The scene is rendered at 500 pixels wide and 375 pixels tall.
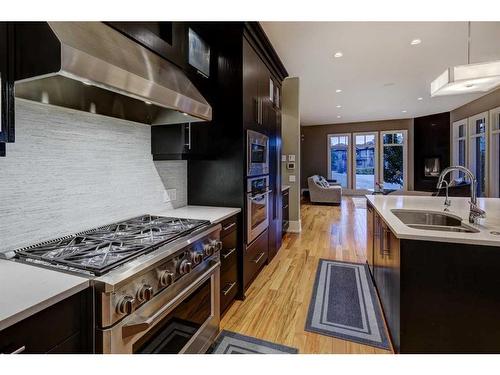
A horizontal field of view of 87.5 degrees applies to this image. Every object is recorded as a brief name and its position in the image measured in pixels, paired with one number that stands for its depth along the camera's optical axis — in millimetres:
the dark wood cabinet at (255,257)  2516
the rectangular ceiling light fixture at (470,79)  2076
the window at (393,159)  10070
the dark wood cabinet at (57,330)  762
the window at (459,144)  7600
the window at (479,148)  6453
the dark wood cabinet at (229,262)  2086
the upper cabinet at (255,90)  2469
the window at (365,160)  10398
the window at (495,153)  5941
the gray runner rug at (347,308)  1984
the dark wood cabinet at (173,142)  2086
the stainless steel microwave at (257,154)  2480
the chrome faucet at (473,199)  1802
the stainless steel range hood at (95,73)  993
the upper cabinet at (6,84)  975
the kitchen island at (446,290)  1421
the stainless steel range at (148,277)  1013
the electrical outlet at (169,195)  2334
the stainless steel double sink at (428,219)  2037
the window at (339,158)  10758
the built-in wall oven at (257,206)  2500
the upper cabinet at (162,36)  1476
